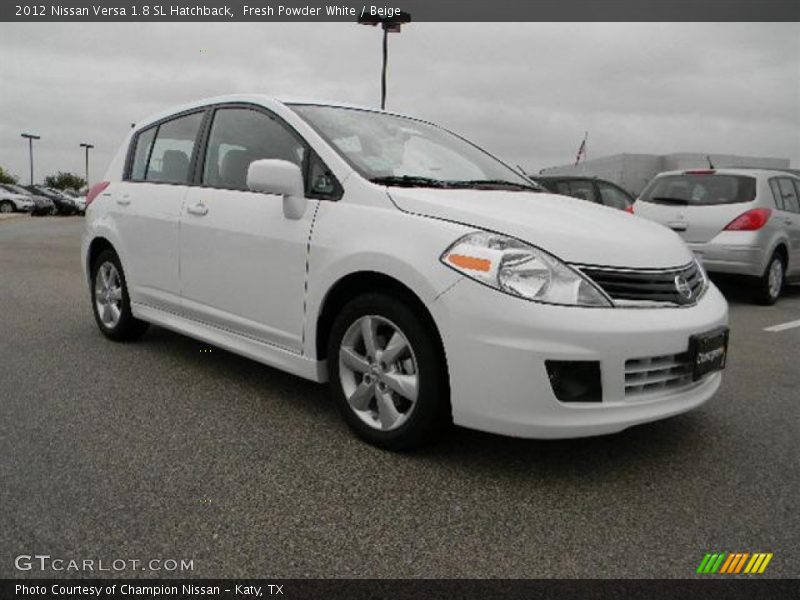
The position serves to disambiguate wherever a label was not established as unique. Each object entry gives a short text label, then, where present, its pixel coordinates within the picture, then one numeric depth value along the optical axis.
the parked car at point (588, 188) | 10.63
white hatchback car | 2.72
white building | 46.12
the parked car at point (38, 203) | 33.84
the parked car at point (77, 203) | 36.43
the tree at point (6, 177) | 77.83
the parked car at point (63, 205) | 35.94
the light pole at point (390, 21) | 20.06
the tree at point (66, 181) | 91.39
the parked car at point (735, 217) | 7.62
